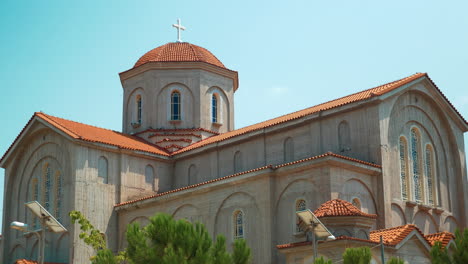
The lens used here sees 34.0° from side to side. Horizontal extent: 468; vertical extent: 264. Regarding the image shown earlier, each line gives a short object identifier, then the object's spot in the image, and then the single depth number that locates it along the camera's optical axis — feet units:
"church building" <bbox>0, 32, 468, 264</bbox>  107.96
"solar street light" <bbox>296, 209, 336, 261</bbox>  72.33
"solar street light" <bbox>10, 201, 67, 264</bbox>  72.23
